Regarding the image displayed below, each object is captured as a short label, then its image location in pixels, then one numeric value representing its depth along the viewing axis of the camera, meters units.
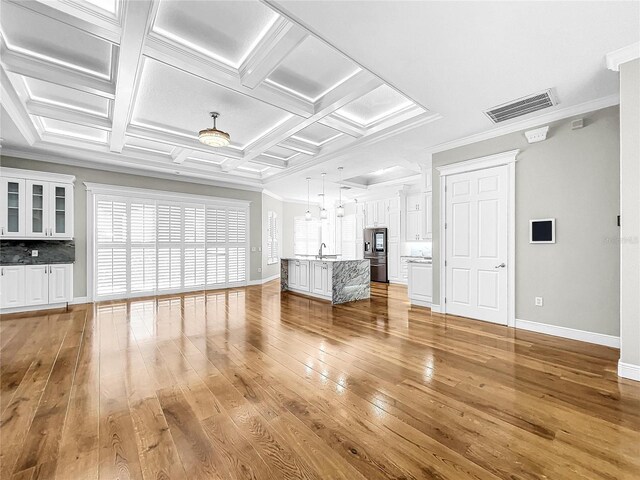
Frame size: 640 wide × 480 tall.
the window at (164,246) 6.31
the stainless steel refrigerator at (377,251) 9.21
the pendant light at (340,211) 8.22
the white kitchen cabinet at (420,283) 5.57
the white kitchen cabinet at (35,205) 5.09
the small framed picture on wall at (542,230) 3.93
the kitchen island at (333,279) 6.14
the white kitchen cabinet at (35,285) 5.05
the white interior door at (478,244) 4.44
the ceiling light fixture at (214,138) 4.01
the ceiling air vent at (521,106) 3.52
